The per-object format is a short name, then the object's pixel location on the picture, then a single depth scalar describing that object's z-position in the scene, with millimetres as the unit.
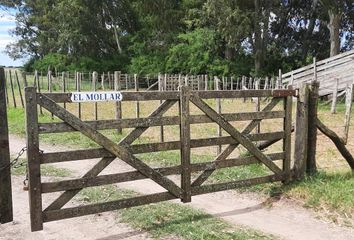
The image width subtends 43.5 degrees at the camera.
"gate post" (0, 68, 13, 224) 5070
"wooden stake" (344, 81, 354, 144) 9387
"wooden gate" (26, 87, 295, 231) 5121
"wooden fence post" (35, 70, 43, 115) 17597
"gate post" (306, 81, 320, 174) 7477
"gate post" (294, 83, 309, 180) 7406
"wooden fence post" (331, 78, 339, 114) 20261
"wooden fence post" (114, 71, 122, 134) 13880
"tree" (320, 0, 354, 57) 27109
